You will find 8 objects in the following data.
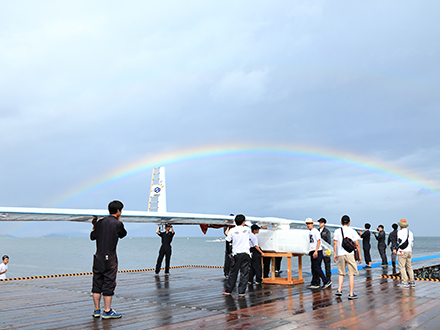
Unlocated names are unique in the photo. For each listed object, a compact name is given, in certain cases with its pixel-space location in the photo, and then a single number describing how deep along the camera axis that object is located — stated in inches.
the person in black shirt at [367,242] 588.4
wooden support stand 404.5
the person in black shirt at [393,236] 486.5
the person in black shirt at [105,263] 238.8
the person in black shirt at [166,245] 501.1
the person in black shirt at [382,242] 605.1
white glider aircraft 253.4
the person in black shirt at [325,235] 395.8
